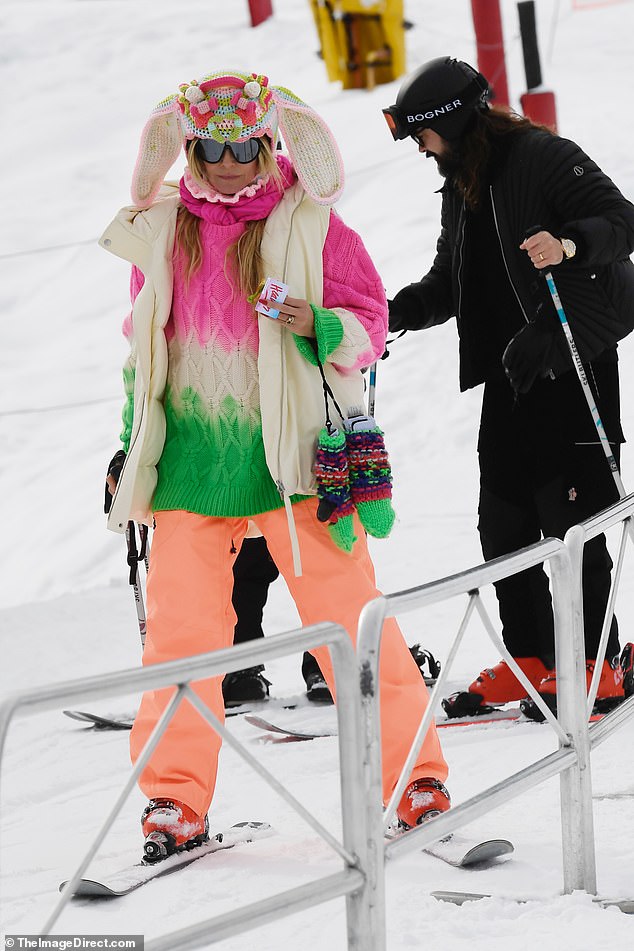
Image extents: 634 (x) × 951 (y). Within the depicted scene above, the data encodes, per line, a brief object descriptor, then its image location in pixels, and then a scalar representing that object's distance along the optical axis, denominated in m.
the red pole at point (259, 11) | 35.28
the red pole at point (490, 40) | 23.73
